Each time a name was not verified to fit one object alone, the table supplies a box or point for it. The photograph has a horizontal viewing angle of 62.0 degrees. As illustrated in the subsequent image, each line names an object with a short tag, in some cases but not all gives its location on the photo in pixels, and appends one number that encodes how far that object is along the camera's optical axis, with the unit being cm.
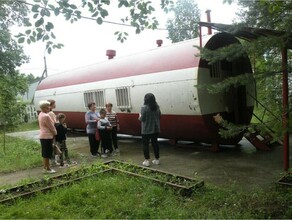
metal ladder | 657
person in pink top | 530
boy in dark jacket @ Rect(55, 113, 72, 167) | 588
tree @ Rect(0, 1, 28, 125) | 1461
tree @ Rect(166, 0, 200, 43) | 1856
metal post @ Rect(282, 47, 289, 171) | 365
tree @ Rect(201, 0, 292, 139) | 341
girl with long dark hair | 559
